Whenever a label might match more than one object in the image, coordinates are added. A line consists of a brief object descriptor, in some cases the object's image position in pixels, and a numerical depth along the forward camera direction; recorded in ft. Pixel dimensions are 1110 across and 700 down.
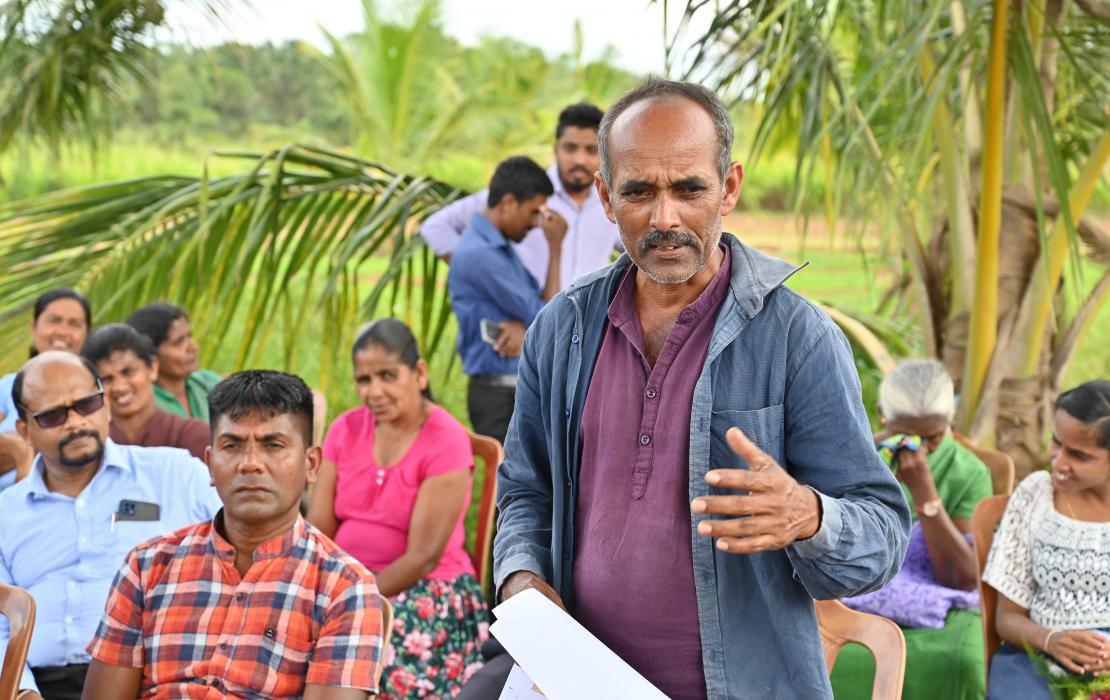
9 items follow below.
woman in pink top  10.95
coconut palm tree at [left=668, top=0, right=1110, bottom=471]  12.82
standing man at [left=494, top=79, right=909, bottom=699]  4.93
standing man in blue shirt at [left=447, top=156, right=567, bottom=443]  13.55
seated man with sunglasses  9.35
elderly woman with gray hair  10.93
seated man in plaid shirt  7.40
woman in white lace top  9.46
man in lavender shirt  14.08
